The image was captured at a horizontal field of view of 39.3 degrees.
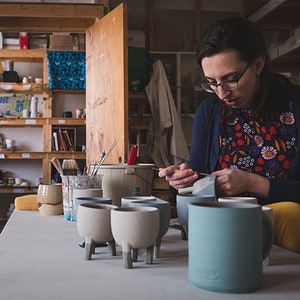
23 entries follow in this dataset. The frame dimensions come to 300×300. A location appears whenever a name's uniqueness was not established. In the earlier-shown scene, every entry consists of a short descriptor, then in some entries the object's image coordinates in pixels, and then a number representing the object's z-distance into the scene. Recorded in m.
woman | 1.18
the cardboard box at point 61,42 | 4.31
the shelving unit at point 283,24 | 3.33
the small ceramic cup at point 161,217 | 0.83
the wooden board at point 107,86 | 2.67
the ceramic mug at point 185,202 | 0.92
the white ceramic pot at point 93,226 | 0.79
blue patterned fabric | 4.18
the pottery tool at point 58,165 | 1.48
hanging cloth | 3.79
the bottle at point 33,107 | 4.52
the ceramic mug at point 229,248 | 0.60
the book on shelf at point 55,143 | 4.45
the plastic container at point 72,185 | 1.32
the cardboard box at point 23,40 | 4.50
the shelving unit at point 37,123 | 4.38
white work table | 0.60
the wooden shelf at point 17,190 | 4.42
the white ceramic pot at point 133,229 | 0.72
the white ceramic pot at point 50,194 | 1.46
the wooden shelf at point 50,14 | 3.09
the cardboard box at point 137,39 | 4.84
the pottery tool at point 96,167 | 1.37
